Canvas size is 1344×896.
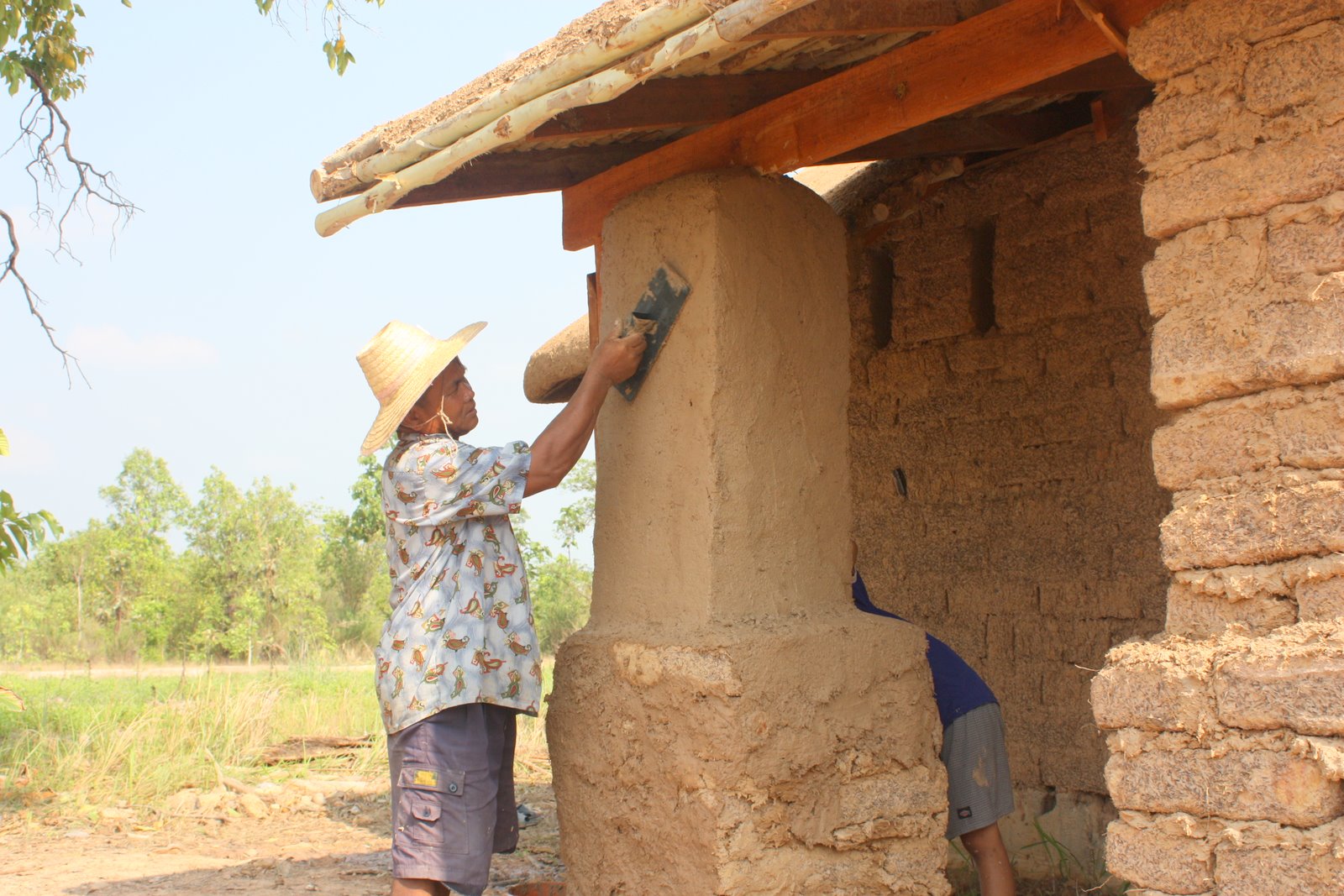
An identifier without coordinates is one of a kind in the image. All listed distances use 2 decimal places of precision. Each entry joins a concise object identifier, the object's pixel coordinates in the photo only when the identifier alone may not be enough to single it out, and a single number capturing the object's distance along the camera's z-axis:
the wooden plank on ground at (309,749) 6.87
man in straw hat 3.02
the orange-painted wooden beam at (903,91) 2.61
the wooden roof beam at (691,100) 3.18
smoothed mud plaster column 2.89
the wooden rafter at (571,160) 3.67
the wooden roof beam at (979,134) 3.67
